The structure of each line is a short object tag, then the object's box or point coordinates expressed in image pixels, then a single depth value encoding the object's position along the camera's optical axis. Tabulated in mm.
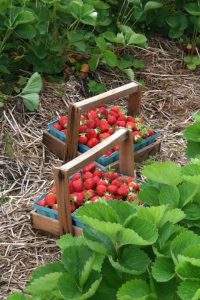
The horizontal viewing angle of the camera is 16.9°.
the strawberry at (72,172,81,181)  3264
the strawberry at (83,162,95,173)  3331
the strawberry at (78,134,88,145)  3627
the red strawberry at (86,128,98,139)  3658
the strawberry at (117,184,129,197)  3164
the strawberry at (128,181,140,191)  3215
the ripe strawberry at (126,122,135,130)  3777
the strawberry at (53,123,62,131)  3782
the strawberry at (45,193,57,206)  3139
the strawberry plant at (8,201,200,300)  1280
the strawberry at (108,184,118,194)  3174
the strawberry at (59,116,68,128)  3756
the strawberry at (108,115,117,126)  3799
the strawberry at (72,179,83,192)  3176
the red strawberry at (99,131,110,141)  3642
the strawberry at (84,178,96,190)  3197
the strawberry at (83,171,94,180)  3260
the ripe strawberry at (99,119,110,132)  3715
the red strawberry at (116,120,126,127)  3786
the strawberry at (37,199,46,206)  3171
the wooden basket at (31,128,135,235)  2871
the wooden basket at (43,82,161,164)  3439
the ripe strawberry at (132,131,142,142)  3713
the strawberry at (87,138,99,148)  3598
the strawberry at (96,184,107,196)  3152
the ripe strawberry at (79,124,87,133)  3684
